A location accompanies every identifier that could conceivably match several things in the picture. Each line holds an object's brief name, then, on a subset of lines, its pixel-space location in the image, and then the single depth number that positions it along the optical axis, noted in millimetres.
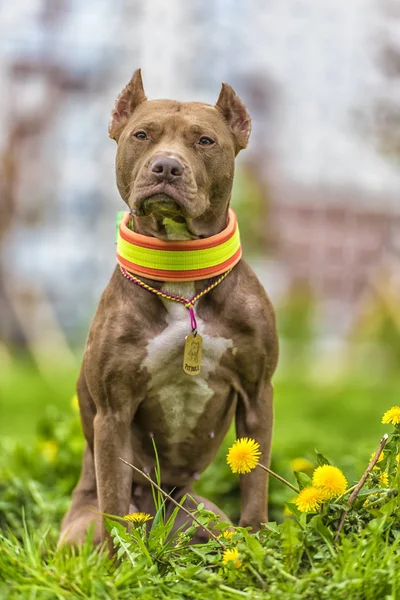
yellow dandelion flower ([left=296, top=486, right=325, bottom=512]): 2561
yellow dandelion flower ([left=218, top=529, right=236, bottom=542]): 2619
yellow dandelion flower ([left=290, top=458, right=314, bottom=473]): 4163
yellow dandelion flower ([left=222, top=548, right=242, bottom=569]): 2465
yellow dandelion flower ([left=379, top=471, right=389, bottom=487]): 2668
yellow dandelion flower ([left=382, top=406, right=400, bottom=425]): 2701
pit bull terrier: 3055
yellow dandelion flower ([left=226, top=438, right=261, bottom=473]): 2695
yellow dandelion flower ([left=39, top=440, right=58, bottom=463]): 4660
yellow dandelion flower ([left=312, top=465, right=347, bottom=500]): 2572
